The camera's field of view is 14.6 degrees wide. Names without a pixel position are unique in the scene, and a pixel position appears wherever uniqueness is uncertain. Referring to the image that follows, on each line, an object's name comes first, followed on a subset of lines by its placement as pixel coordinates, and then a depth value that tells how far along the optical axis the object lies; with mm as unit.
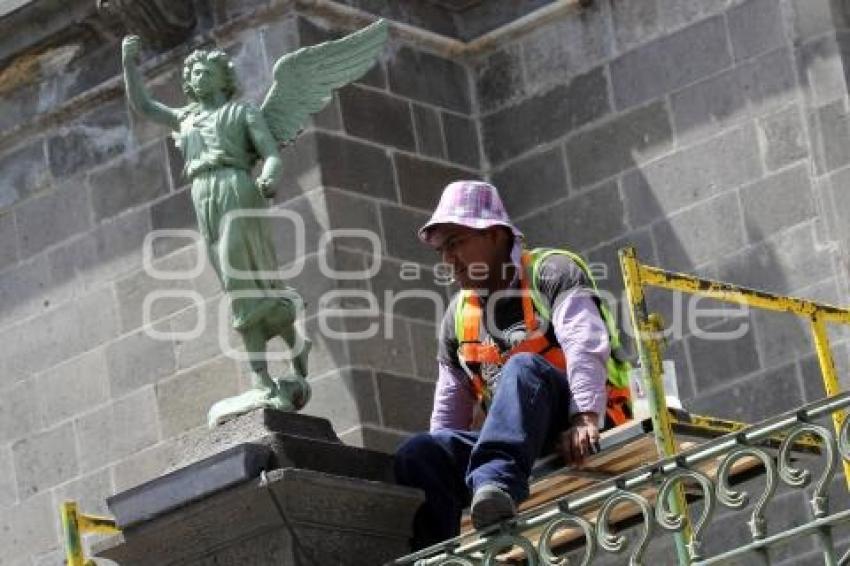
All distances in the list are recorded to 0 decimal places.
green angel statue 12328
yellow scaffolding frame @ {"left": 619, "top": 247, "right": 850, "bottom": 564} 12109
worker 11570
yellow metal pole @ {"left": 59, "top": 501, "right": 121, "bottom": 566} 13211
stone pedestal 11500
